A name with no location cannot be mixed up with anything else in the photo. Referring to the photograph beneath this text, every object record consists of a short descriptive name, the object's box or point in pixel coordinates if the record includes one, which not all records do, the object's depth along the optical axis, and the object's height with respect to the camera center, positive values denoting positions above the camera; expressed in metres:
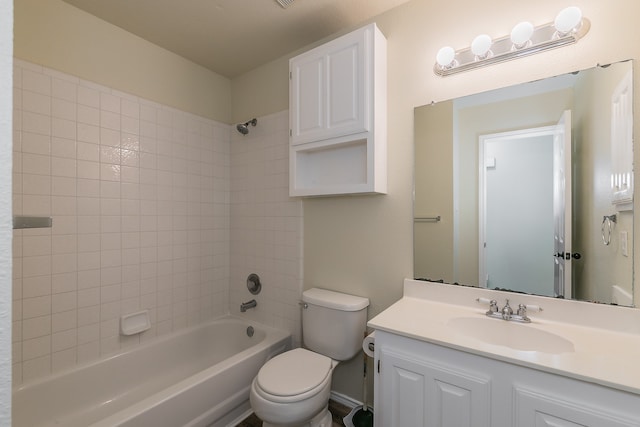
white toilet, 1.35 -0.85
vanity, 0.88 -0.54
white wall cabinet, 1.60 +0.60
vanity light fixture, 1.22 +0.80
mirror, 1.19 +0.12
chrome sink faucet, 1.29 -0.46
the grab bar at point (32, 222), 0.68 -0.02
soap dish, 1.89 -0.75
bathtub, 1.43 -1.02
